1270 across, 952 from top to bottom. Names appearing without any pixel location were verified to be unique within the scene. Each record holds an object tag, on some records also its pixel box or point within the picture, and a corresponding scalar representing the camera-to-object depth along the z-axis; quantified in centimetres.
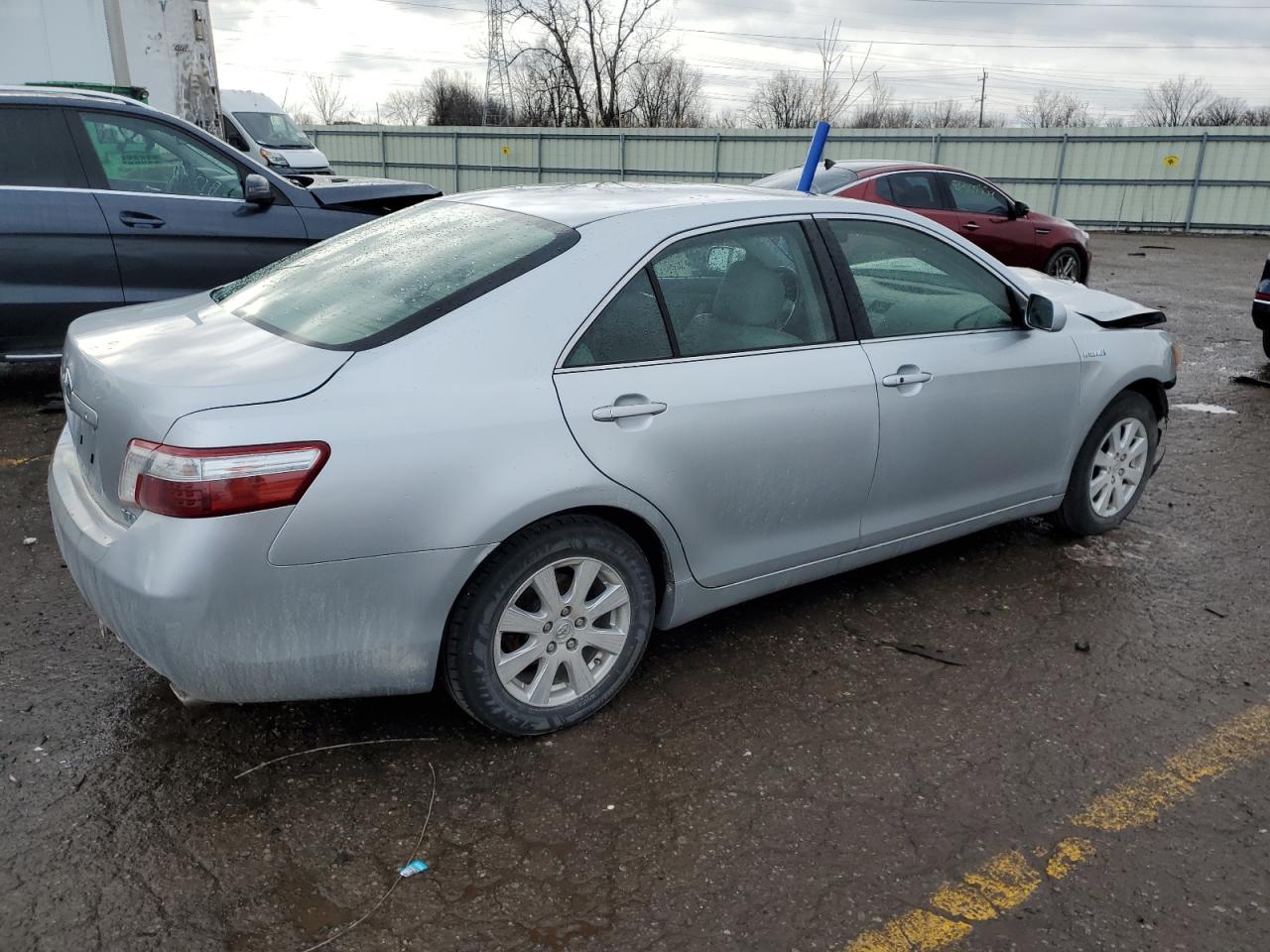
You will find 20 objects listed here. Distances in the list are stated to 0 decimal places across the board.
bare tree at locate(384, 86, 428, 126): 5643
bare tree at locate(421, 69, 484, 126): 5147
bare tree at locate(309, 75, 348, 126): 5556
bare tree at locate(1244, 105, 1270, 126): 4253
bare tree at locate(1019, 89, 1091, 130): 4590
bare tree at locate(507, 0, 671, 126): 4081
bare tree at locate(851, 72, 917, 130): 4108
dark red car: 1062
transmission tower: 4062
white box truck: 1207
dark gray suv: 600
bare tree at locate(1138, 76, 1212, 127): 4883
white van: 1989
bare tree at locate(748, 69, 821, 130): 4503
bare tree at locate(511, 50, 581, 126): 4194
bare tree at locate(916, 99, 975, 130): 4622
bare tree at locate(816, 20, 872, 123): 2919
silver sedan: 257
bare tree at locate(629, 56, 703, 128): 4259
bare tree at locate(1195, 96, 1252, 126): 4378
